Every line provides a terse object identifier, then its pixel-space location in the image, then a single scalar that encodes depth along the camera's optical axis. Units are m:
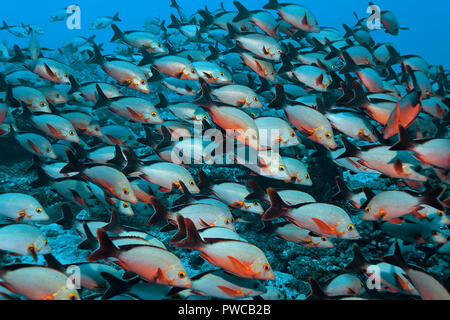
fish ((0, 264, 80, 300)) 2.24
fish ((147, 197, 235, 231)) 3.19
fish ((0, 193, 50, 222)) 3.47
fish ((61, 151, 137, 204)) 3.46
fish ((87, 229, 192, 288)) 2.43
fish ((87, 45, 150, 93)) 4.95
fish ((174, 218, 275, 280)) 2.52
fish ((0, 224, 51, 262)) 2.98
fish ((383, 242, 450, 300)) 2.24
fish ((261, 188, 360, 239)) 3.01
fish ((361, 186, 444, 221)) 2.87
